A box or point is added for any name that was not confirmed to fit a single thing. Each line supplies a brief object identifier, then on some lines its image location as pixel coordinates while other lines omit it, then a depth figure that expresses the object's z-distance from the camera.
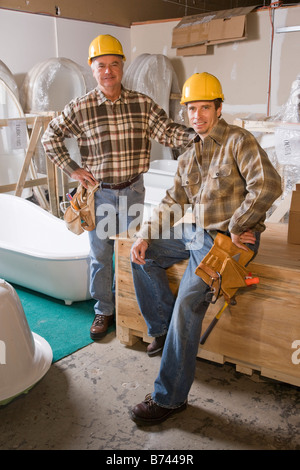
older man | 2.99
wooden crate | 2.36
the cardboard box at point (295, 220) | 2.65
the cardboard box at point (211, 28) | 5.60
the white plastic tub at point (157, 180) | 5.07
